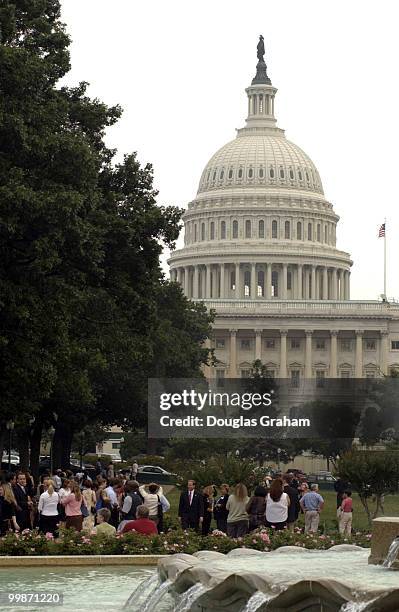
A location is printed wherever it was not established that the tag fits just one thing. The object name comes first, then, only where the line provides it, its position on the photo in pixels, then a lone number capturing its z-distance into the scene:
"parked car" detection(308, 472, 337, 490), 87.47
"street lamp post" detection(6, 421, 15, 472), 54.33
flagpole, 168.14
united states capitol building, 184.12
